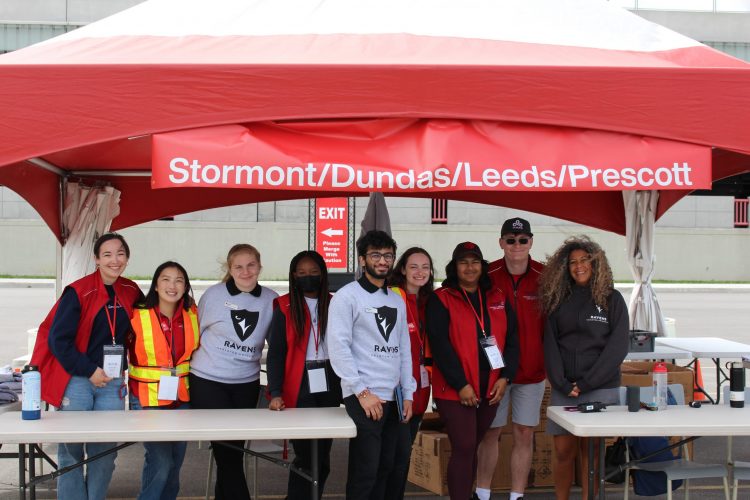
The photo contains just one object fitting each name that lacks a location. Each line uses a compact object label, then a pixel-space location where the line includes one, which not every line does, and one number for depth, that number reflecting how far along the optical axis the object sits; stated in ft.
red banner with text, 15.03
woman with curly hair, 16.96
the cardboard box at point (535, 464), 20.57
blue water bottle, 15.25
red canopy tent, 14.93
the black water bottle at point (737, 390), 17.12
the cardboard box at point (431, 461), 20.02
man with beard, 15.15
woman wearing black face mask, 16.24
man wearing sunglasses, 18.26
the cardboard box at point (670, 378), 23.27
